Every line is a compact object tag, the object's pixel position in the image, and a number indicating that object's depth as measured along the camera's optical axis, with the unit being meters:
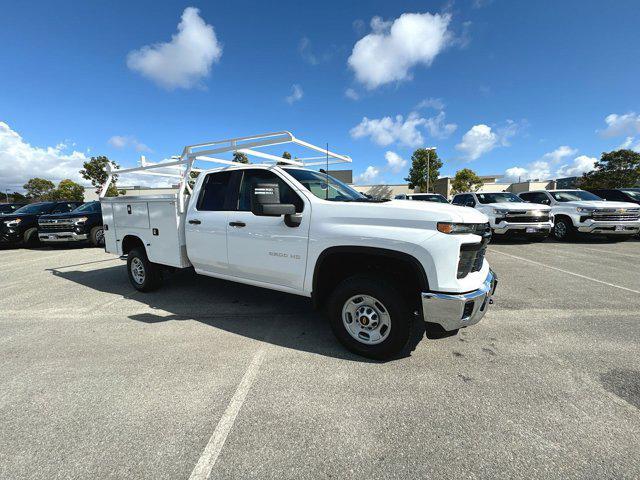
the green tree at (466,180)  49.72
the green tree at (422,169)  43.16
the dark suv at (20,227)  11.35
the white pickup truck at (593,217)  9.58
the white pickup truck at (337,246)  2.72
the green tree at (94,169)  40.00
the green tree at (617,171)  36.12
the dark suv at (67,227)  10.48
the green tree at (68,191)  61.93
